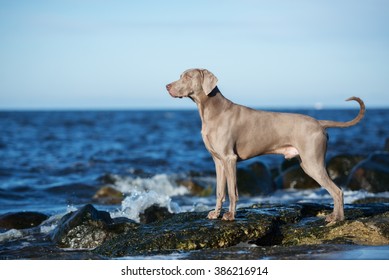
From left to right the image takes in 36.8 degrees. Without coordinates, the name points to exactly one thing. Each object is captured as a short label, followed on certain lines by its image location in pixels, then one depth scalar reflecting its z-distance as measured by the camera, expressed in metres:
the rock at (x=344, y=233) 8.41
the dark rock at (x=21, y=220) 12.29
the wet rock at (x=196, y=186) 18.47
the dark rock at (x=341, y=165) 19.33
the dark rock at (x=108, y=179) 20.63
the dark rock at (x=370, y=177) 16.81
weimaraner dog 8.88
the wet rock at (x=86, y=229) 10.32
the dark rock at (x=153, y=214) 12.78
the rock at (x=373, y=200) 14.38
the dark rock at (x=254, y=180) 17.20
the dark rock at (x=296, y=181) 18.38
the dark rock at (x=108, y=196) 17.00
